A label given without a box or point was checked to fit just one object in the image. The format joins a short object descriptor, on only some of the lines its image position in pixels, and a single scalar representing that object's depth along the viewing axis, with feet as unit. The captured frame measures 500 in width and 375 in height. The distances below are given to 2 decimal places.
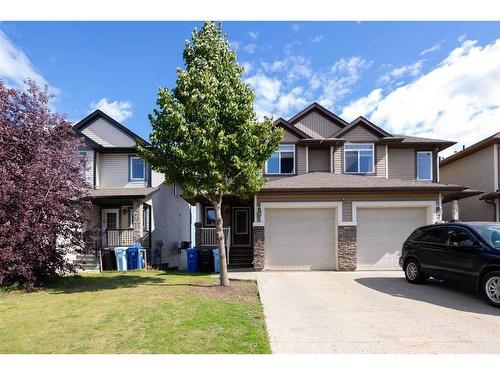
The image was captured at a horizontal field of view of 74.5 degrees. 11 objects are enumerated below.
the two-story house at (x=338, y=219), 42.34
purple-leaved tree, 31.27
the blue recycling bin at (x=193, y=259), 45.91
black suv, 24.13
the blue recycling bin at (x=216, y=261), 44.07
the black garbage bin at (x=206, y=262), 45.01
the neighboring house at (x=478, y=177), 57.31
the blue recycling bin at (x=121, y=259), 49.49
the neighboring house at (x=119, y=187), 55.36
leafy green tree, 29.25
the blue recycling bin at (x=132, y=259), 50.60
